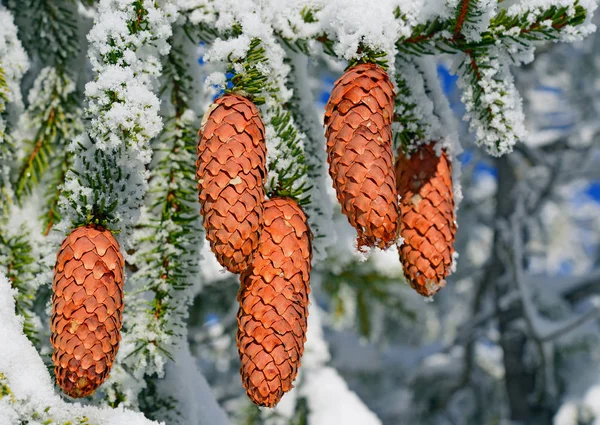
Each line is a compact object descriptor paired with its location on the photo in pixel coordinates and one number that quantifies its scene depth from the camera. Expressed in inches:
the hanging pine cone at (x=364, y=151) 44.1
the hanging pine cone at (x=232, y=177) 43.7
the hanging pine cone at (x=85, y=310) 43.7
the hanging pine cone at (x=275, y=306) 44.2
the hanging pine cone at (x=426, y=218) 47.2
